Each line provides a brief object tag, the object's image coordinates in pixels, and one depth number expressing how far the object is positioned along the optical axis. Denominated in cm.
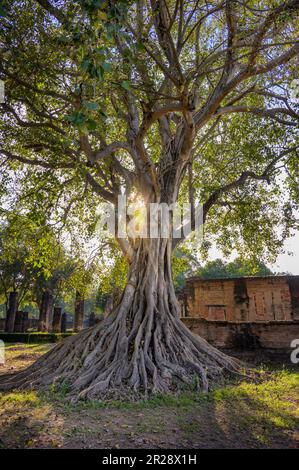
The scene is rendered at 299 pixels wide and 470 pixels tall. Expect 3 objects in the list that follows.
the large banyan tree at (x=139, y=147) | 512
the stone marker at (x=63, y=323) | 2109
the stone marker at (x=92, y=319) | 2050
